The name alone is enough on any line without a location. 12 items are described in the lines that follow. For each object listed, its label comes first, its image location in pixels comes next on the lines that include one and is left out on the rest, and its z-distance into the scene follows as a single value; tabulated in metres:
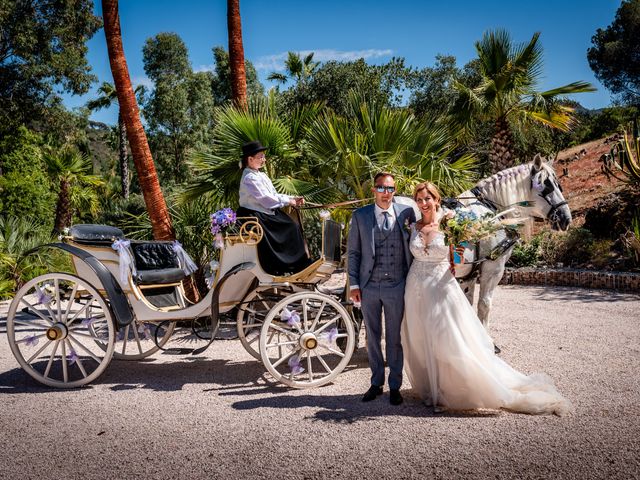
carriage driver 5.05
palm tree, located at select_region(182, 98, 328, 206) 7.24
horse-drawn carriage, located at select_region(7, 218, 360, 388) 4.79
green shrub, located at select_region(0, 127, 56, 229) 14.84
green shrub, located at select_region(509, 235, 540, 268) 11.32
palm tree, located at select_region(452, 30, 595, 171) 11.97
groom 4.33
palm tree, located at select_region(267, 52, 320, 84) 28.58
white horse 5.44
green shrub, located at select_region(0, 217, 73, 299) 10.21
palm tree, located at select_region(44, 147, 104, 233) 19.42
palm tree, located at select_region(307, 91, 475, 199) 6.92
